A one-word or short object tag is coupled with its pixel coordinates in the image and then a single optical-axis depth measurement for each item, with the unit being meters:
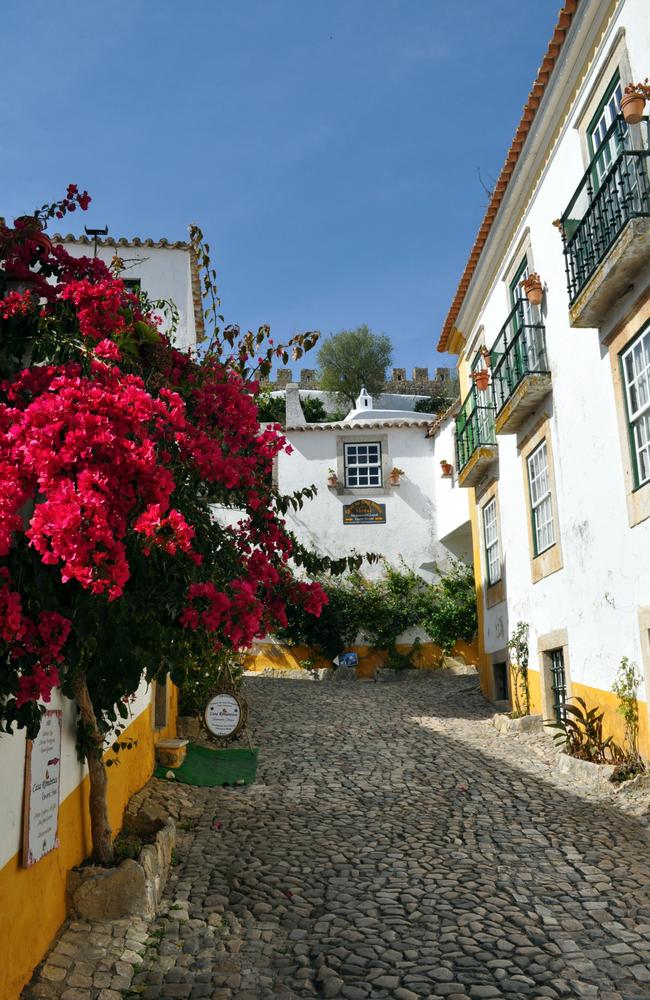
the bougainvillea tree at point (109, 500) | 2.68
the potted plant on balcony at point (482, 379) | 11.74
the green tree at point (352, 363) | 36.84
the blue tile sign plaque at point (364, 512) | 19.50
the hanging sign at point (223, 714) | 9.51
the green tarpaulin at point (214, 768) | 8.10
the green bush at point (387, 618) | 17.83
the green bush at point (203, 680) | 10.14
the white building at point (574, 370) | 7.00
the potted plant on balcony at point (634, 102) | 6.48
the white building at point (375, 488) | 19.23
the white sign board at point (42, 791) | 3.84
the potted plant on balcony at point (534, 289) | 9.63
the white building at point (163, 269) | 14.33
